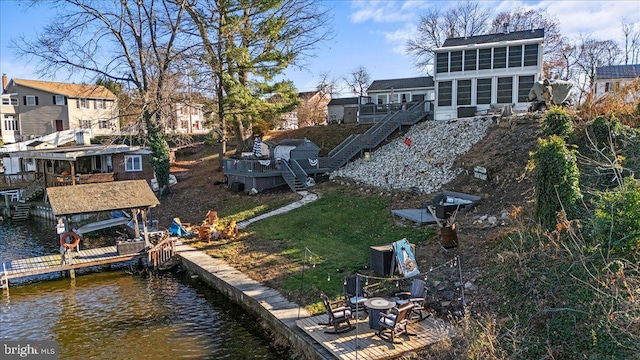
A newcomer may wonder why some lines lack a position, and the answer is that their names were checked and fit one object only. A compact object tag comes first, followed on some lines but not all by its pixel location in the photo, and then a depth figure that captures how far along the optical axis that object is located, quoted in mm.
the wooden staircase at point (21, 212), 29562
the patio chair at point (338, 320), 9570
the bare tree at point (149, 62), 26688
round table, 9422
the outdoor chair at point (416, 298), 9898
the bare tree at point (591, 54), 51000
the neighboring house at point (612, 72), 44938
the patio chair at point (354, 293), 10211
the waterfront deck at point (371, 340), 8641
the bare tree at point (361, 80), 68125
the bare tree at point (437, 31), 52031
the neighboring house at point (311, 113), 50625
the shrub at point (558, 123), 14445
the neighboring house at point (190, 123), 65438
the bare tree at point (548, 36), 46594
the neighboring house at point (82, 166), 27062
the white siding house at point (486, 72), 27234
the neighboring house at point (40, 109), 50625
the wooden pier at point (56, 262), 15812
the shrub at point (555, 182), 10344
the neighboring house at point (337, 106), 50400
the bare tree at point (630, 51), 57944
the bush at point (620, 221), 8234
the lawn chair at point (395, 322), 8953
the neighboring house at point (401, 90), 42688
